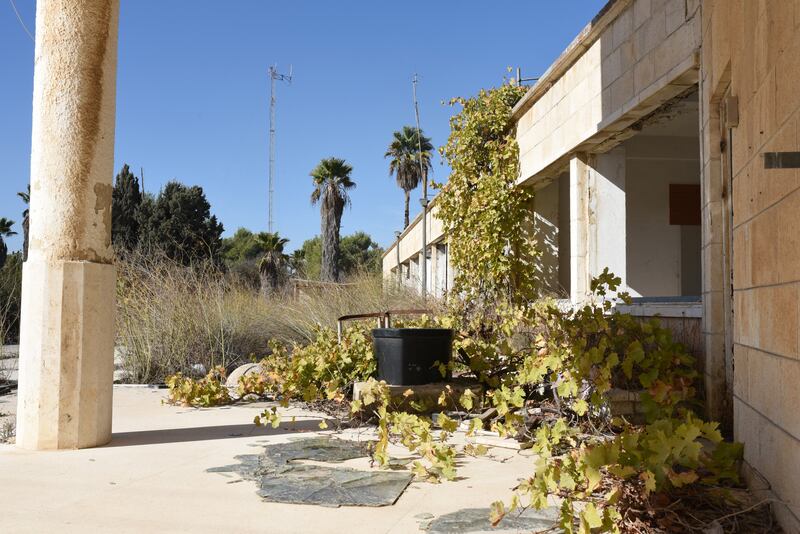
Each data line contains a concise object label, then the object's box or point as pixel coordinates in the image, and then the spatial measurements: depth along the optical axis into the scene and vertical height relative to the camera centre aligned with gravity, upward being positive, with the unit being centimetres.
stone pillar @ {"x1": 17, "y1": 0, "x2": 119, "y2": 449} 458 +46
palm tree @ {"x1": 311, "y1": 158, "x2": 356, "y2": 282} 3177 +529
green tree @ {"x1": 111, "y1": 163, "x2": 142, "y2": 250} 2916 +440
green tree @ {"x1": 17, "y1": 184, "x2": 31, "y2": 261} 2967 +421
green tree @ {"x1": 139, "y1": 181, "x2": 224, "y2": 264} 2920 +397
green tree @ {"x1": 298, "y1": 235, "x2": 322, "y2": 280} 4521 +439
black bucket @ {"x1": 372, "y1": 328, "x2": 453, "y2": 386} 589 -39
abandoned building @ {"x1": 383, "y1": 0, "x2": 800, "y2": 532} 275 +105
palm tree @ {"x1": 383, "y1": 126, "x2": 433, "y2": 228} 4188 +903
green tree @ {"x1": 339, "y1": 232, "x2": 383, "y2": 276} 5233 +503
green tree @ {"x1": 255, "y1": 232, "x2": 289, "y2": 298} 3425 +268
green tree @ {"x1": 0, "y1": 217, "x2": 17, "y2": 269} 4075 +460
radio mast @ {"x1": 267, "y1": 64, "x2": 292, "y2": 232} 3105 +945
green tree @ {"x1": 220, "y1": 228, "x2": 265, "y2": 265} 5206 +455
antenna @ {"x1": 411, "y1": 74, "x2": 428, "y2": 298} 1773 +211
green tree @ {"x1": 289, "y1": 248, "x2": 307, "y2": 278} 4147 +302
